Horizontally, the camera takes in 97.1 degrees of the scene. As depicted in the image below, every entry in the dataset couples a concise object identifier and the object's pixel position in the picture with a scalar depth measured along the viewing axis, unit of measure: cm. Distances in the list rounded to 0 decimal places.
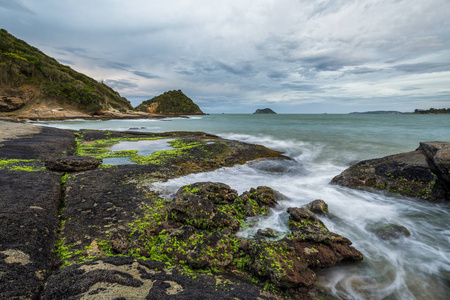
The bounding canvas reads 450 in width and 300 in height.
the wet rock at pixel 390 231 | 601
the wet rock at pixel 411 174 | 820
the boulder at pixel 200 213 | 537
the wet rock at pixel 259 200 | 659
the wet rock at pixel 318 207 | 710
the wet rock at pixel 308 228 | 495
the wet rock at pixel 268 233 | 541
